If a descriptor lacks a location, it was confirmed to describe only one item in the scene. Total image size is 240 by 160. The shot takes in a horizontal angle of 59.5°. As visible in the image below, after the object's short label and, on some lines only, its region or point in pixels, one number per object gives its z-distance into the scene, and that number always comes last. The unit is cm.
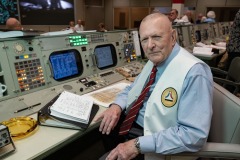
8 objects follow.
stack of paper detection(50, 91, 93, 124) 117
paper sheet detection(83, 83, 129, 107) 149
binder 115
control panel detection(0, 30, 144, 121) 132
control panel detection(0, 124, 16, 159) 90
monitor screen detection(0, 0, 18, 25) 604
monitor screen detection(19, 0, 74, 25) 662
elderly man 95
